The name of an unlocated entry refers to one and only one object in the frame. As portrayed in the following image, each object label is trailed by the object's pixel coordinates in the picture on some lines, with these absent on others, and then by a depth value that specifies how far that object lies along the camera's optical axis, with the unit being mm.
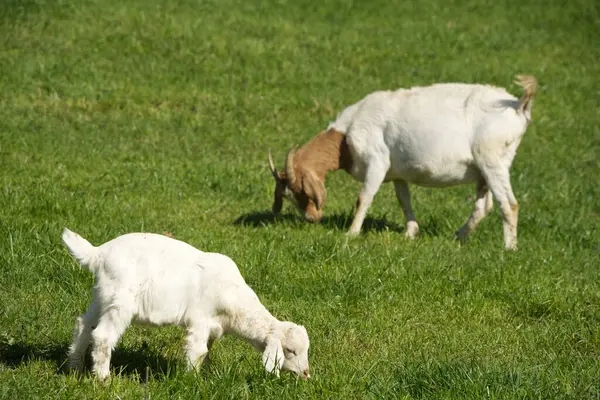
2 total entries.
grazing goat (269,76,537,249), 18812
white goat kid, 9664
